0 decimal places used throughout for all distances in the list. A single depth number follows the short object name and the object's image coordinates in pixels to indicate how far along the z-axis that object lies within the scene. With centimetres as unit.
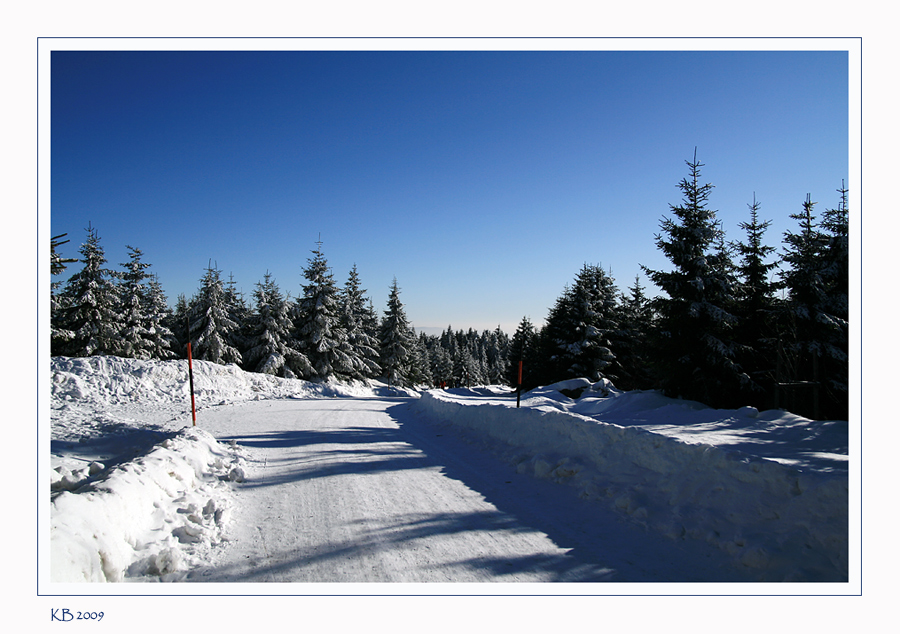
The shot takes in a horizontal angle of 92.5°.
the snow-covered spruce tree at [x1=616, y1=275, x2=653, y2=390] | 2871
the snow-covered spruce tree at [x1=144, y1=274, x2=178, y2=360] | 3192
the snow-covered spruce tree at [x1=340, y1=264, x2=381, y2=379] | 3641
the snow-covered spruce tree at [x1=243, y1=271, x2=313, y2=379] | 3170
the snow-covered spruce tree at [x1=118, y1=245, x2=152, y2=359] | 2912
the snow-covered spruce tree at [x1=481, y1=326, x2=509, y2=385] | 8281
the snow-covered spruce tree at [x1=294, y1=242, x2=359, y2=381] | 3331
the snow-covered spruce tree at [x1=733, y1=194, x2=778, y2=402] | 1616
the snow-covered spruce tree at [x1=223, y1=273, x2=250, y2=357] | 3969
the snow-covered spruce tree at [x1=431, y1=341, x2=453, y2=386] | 6625
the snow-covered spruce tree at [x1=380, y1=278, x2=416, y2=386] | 4050
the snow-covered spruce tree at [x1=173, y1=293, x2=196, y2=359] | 3672
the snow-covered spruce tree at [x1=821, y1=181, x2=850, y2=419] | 1299
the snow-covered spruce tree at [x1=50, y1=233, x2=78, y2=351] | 2373
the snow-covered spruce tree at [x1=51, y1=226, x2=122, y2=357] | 2689
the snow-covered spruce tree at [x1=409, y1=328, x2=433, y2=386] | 4506
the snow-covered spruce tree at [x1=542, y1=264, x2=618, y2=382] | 2850
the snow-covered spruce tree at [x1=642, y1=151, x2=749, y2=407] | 1536
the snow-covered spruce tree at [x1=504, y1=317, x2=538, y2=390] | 3522
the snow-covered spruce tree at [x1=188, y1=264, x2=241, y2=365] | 3098
